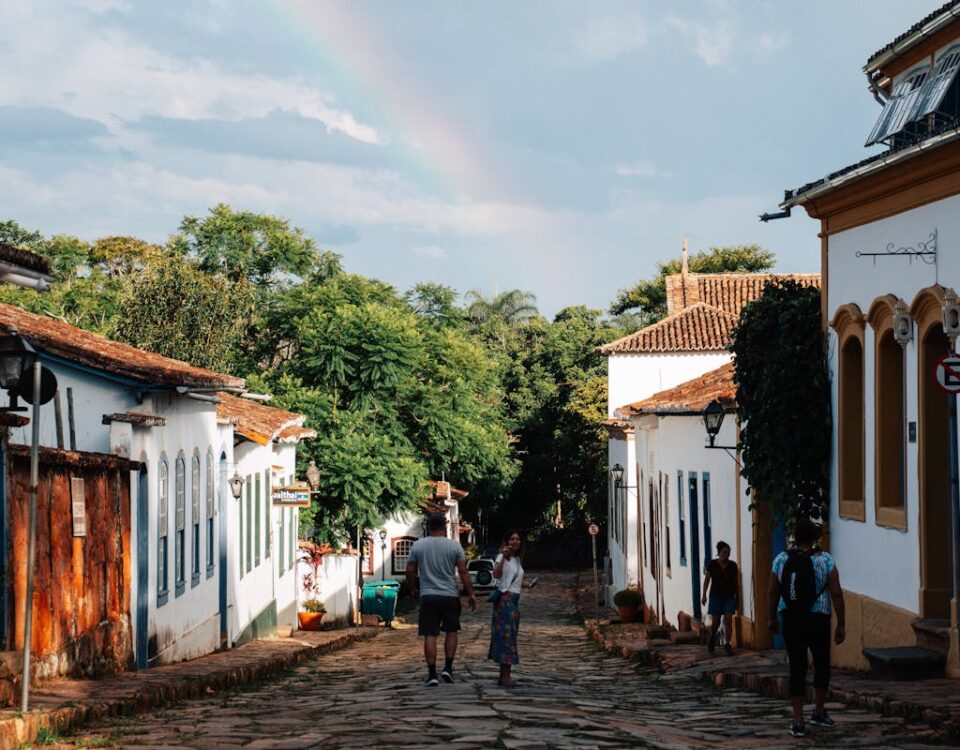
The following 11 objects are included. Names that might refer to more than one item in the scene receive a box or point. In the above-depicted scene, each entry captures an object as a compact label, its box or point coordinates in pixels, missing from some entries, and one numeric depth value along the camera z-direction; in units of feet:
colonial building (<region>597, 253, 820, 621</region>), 132.46
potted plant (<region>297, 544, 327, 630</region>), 116.06
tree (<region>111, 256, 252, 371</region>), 179.32
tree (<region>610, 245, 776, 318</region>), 253.85
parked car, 179.52
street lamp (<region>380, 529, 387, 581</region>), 185.94
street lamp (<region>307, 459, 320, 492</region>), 115.55
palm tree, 280.92
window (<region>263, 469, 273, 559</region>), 102.10
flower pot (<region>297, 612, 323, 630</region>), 115.85
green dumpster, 134.72
